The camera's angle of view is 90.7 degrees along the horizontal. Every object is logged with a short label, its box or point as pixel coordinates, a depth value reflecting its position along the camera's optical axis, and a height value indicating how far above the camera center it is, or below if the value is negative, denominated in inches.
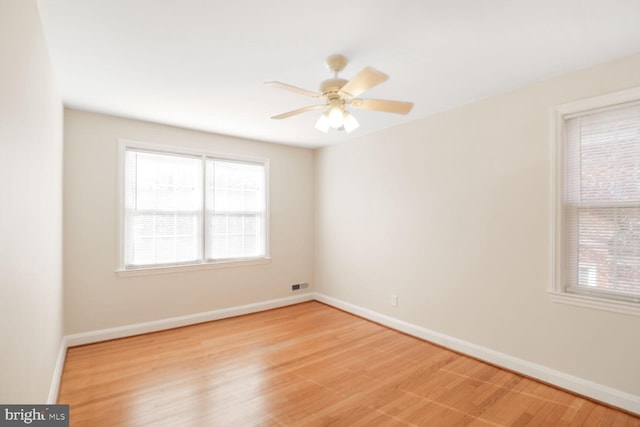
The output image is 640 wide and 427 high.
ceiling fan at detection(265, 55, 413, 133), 80.4 +31.6
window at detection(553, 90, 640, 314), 90.4 +4.0
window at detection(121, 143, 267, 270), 148.6 +2.1
